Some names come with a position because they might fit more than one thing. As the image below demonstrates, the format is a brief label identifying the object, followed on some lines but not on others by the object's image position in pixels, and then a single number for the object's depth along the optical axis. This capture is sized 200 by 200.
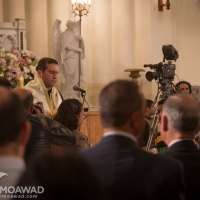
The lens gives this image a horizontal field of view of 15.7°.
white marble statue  11.86
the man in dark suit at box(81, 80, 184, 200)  2.71
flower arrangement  9.75
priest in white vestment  7.70
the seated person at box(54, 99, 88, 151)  5.60
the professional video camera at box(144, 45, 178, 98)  9.27
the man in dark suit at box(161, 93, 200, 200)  3.34
